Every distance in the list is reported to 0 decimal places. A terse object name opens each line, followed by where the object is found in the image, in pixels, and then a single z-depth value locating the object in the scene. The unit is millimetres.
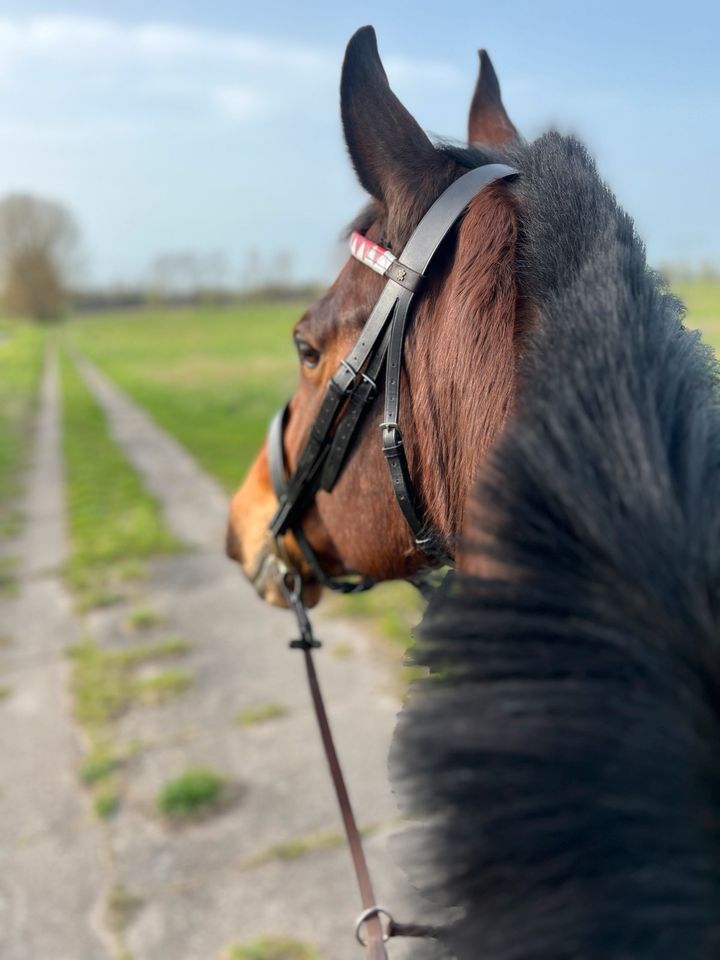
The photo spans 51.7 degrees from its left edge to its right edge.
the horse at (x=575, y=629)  775
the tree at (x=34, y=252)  73438
